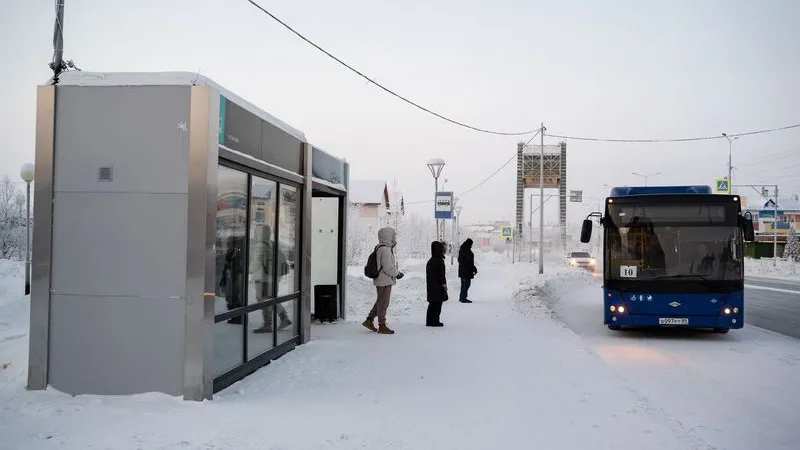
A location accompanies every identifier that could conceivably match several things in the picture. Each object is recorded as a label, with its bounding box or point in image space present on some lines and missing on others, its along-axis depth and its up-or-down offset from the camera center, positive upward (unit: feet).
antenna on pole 26.86 +8.37
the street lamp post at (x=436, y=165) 87.25 +10.46
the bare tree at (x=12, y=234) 115.14 +0.10
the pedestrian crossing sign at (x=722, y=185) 131.23 +12.17
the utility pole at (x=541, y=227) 109.33 +2.52
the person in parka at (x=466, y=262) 58.59 -2.13
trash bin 42.01 -4.32
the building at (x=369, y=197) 249.14 +16.80
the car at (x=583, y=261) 147.02 -4.76
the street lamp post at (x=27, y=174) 64.34 +6.28
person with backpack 36.73 -1.84
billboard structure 191.21 +22.28
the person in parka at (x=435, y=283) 40.78 -2.87
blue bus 37.35 -1.10
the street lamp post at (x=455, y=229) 200.40 +3.86
